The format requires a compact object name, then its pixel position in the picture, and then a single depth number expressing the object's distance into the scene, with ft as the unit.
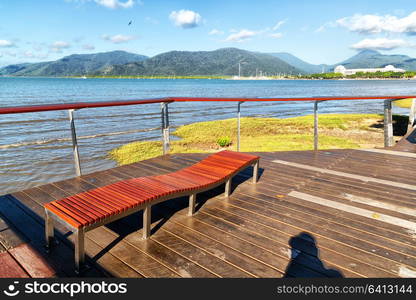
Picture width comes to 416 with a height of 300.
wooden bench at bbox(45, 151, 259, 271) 6.56
